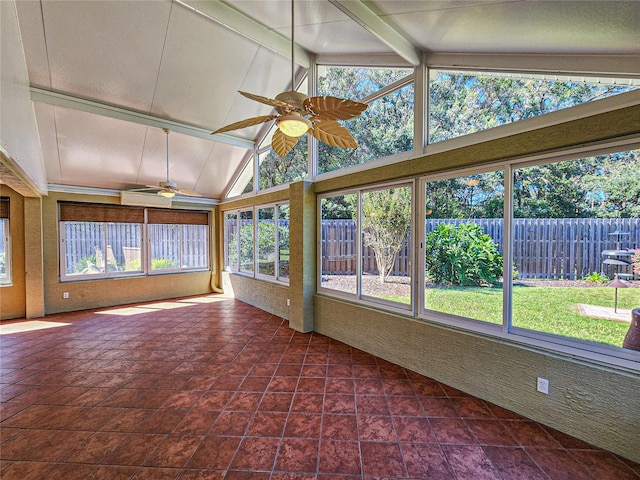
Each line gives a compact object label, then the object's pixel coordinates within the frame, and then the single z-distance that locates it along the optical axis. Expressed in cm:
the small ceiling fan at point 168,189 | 457
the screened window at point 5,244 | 488
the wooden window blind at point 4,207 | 486
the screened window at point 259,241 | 511
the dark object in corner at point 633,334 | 191
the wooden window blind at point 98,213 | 546
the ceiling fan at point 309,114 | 187
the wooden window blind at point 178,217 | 639
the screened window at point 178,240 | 647
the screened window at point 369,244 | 327
